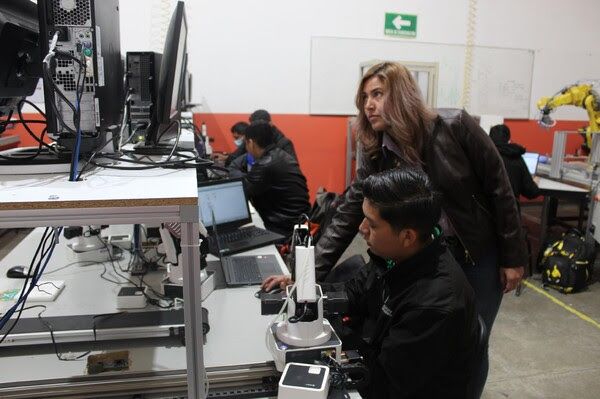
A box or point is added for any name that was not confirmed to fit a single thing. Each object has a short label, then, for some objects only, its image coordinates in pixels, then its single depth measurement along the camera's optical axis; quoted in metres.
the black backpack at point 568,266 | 3.45
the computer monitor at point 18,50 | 1.18
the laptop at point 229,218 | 2.28
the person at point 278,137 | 4.20
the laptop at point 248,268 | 1.85
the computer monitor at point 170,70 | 1.52
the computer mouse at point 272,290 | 1.49
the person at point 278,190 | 3.14
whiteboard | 5.49
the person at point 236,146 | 4.83
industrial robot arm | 3.95
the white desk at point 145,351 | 1.18
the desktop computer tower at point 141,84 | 2.19
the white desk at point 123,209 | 0.88
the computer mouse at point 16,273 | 1.84
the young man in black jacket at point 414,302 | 1.18
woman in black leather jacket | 1.68
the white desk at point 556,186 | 3.82
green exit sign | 5.58
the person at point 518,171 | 3.83
